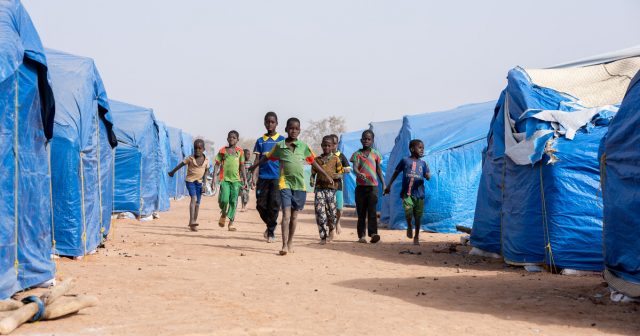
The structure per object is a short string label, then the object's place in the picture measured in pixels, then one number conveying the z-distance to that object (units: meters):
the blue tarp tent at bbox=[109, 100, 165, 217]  18.14
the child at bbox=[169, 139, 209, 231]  14.32
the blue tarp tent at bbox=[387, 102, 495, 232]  15.34
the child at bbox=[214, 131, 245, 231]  13.77
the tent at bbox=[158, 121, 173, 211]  22.36
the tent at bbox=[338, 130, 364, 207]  26.33
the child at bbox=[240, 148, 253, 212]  23.00
